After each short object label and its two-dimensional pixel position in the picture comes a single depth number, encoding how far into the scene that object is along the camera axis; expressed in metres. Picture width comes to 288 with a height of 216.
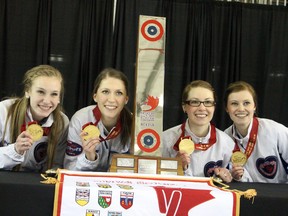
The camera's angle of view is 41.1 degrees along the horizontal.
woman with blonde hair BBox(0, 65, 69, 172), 2.10
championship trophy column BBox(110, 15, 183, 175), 1.88
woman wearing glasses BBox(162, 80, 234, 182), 2.15
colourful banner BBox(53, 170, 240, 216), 1.46
